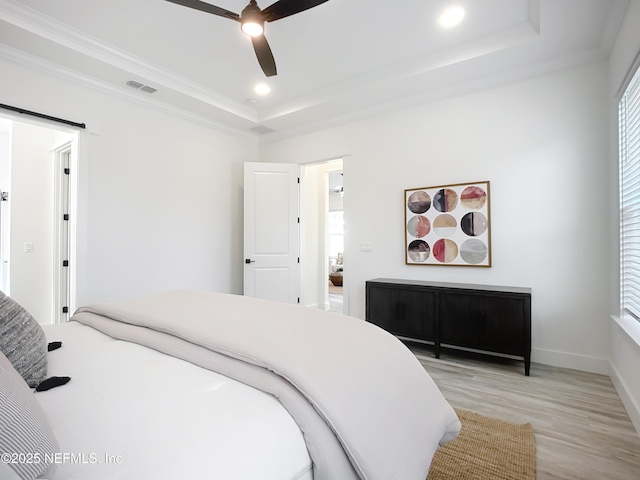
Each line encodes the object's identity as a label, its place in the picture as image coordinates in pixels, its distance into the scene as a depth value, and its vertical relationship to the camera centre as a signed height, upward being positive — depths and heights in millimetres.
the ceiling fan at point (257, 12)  1946 +1391
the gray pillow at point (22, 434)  544 -360
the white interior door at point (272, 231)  4441 +88
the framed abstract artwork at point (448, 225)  3286 +145
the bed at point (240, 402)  718 -456
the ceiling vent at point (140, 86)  3306 +1551
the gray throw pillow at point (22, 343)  1022 -354
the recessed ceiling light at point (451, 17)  2471 +1727
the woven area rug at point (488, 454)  1587 -1134
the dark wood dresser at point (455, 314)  2814 -720
